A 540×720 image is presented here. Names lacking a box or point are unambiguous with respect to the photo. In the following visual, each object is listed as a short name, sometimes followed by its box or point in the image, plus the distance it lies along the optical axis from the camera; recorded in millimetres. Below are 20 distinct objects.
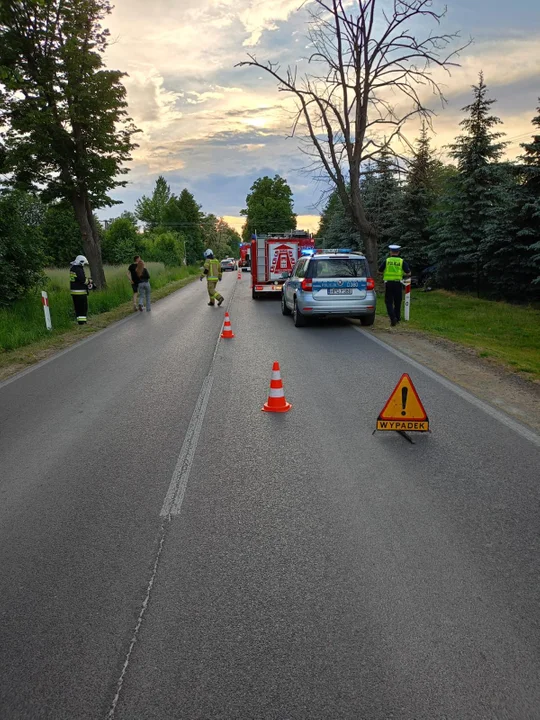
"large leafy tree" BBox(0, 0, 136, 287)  19516
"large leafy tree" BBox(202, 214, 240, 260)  109438
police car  13172
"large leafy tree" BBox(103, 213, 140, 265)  57094
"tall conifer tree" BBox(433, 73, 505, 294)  21705
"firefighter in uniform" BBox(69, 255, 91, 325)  14758
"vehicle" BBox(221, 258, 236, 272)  69688
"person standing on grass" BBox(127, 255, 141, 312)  17766
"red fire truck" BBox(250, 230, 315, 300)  22672
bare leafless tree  20250
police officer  12805
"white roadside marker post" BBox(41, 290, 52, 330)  13922
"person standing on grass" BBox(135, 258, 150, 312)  17769
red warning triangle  5598
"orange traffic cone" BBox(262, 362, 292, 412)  6652
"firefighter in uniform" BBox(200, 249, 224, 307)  18969
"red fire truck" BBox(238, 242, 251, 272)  61041
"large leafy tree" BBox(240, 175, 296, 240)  84250
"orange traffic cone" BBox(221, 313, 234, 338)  12398
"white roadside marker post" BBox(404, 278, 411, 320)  14461
